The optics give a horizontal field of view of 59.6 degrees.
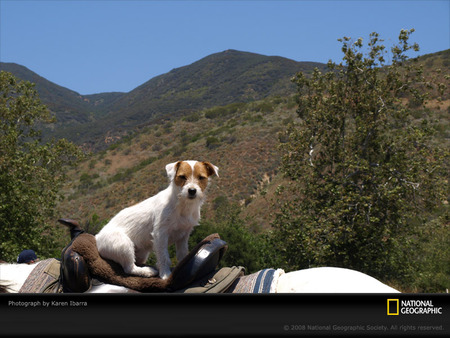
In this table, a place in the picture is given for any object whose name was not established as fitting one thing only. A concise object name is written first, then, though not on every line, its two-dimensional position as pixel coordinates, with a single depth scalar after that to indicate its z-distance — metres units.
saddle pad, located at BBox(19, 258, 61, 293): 3.34
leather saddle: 2.86
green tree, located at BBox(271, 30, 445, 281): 11.10
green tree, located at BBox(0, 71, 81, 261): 12.11
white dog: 2.84
